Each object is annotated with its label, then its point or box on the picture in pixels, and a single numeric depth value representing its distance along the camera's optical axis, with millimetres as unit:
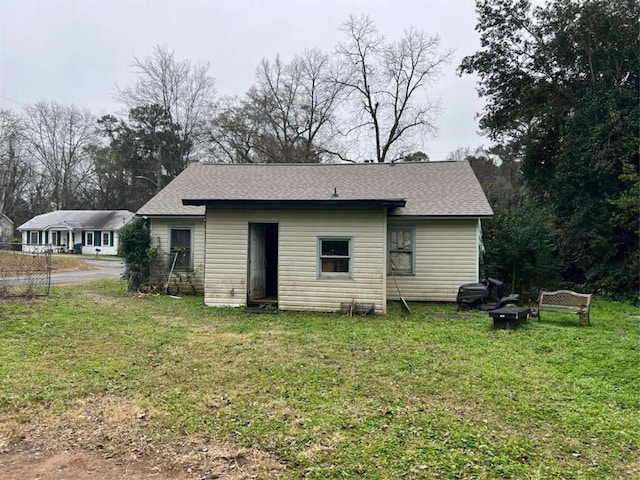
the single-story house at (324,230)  10391
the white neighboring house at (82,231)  38188
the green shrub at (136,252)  13953
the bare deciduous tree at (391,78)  28859
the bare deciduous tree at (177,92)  36031
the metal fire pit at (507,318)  8484
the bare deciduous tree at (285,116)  31953
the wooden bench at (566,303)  9141
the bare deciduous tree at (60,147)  42906
